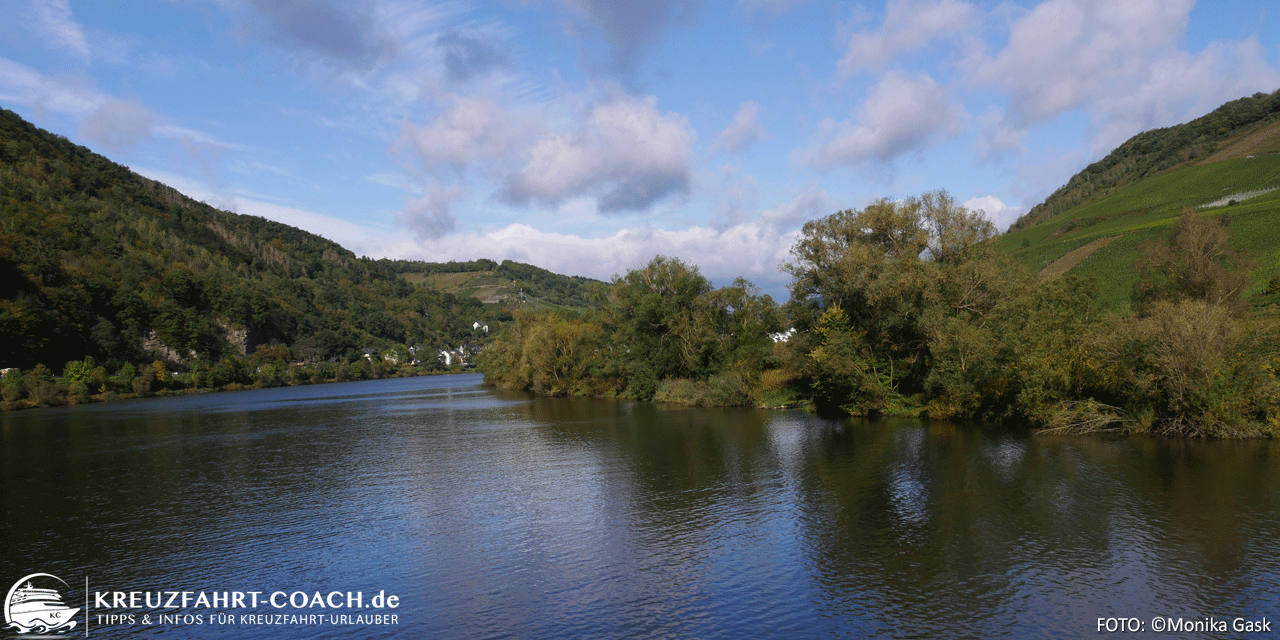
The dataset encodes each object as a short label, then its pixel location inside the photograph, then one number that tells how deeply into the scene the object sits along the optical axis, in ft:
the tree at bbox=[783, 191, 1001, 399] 124.67
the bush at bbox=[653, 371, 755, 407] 171.42
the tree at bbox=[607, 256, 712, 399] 192.13
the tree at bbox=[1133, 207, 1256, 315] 141.79
